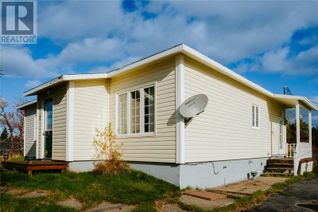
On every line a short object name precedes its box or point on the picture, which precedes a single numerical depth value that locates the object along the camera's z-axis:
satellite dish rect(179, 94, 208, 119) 8.10
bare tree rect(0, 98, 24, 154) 27.12
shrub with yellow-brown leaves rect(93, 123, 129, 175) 9.68
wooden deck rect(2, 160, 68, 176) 9.26
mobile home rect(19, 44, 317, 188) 8.51
